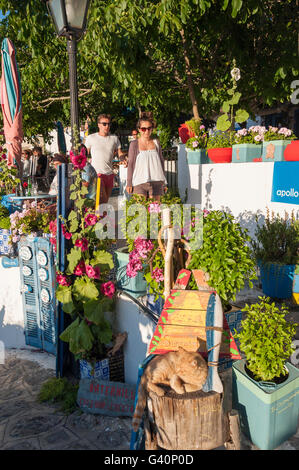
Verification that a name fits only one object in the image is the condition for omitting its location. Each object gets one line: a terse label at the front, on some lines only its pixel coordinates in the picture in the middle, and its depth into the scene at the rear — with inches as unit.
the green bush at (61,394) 129.1
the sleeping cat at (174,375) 89.4
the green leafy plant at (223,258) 104.7
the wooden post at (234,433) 90.0
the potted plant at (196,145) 251.7
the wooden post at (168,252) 111.5
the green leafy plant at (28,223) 174.6
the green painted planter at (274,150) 191.3
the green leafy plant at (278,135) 209.3
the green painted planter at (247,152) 210.5
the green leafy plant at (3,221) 195.2
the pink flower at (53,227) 144.2
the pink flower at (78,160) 123.0
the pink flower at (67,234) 131.3
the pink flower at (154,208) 130.0
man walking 196.9
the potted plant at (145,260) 123.3
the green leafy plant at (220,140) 235.9
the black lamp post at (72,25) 119.8
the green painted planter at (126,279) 137.8
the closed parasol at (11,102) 235.6
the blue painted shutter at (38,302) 161.2
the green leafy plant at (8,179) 232.5
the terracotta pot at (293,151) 179.9
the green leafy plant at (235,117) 239.9
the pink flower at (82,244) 128.0
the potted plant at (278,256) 159.5
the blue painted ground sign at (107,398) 121.3
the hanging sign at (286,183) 175.2
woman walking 178.4
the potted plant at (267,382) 89.4
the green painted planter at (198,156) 250.7
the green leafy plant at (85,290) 130.2
